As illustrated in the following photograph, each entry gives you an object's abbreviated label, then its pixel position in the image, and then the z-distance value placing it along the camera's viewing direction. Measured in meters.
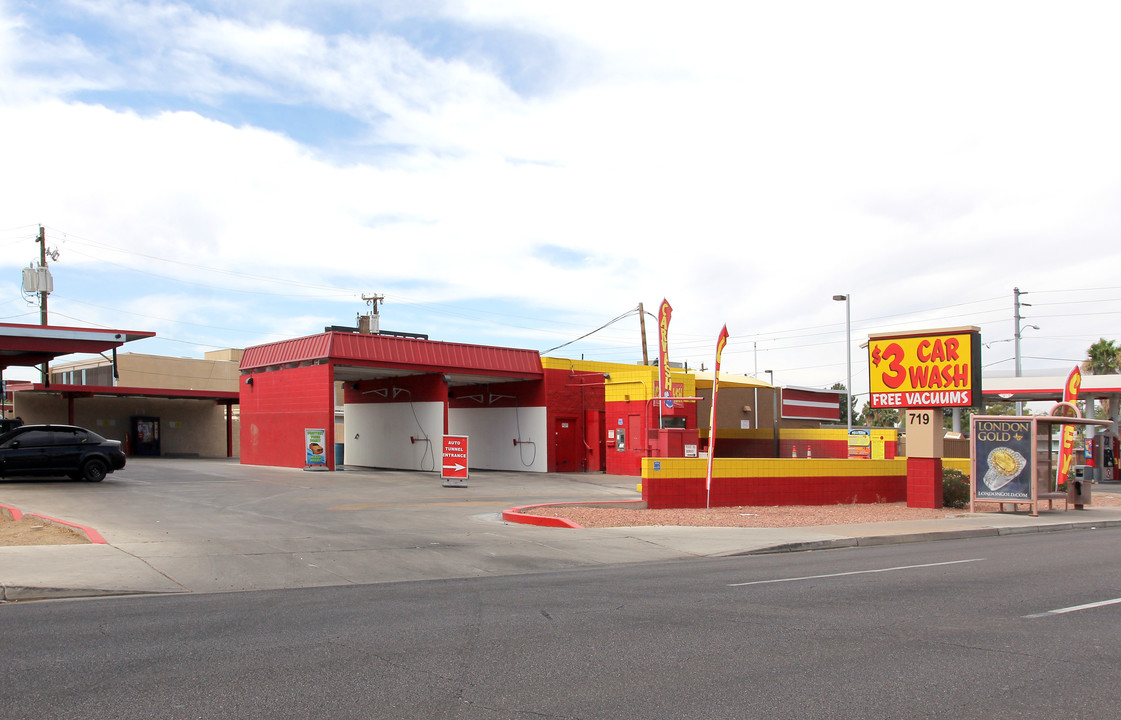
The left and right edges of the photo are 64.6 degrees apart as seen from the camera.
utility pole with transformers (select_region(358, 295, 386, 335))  46.84
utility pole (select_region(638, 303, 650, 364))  41.50
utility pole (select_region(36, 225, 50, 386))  44.22
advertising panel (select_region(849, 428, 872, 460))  38.16
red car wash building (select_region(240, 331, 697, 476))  32.66
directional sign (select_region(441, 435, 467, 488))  27.39
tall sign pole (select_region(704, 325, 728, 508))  20.42
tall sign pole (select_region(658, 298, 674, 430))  25.50
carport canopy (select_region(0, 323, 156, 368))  23.89
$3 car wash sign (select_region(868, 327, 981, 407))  22.34
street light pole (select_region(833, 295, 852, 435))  40.31
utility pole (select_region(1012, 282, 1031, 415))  56.28
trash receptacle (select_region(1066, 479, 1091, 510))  24.48
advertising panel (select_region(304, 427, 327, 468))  31.69
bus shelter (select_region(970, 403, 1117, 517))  22.31
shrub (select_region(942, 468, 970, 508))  24.36
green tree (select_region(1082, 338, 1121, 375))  58.62
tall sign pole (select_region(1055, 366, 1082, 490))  25.28
